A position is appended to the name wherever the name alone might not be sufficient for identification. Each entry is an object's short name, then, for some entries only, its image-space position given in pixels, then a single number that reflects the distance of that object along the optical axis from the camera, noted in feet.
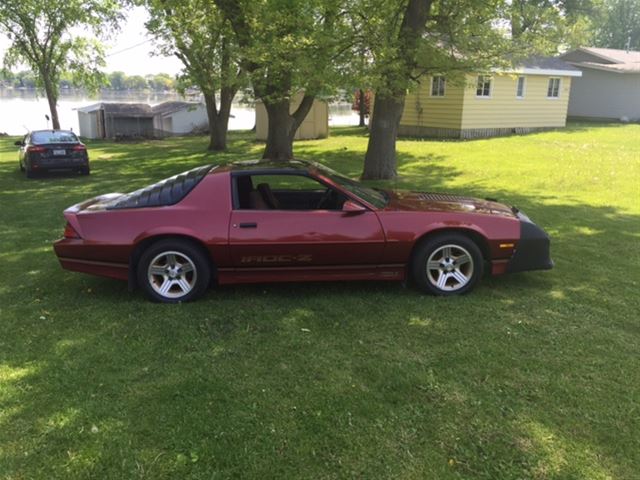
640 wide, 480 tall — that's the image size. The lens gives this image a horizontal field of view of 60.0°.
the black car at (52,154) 49.06
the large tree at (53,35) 95.50
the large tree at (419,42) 34.76
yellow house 75.66
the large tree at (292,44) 35.22
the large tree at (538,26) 38.58
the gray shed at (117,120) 116.98
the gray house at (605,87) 100.32
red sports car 16.87
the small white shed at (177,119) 122.21
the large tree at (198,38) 50.98
